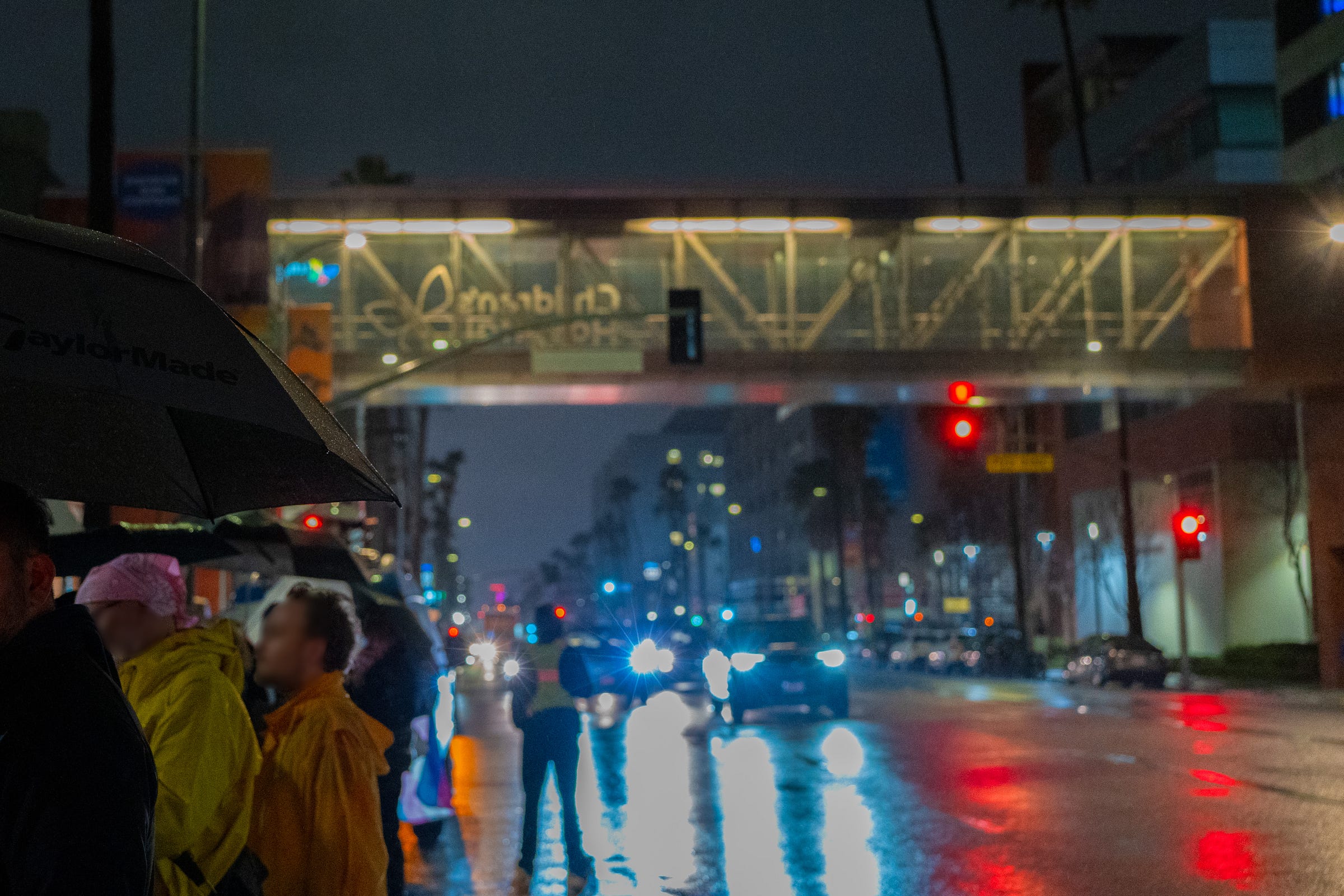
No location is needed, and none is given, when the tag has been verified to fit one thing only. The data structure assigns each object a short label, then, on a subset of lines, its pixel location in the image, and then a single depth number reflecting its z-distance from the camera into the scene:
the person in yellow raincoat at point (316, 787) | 4.88
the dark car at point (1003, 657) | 53.94
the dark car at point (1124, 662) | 41.84
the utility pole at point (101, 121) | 13.68
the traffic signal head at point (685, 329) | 25.53
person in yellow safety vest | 10.47
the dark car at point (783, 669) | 26.89
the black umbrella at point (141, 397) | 3.13
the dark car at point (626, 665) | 34.28
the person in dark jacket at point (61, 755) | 2.65
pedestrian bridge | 33.41
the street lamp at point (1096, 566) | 57.53
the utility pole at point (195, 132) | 18.11
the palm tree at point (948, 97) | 53.06
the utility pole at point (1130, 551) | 43.50
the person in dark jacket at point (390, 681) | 8.62
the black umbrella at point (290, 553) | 10.87
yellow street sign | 39.19
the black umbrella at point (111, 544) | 9.75
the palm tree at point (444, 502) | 118.00
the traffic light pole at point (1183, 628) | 39.59
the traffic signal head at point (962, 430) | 30.66
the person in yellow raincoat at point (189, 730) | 3.91
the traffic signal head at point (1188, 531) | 36.72
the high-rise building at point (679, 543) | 133.50
